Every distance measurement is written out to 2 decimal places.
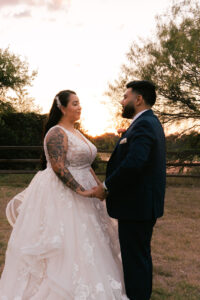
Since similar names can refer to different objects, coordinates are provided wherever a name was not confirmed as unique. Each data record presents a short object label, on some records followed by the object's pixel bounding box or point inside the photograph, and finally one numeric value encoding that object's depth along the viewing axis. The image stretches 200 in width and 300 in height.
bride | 2.91
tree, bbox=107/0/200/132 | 8.55
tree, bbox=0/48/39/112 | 16.80
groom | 2.81
